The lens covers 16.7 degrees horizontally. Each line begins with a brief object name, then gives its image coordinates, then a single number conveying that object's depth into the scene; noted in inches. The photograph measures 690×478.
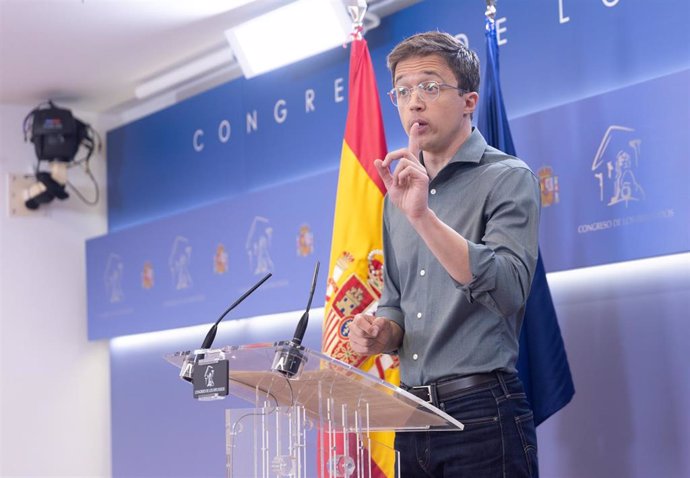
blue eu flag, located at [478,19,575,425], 225.1
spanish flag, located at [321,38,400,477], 237.9
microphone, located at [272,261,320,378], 172.0
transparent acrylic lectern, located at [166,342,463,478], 173.4
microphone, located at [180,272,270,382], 178.0
